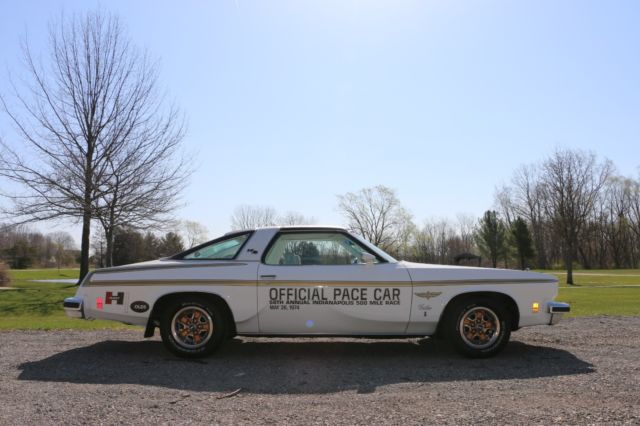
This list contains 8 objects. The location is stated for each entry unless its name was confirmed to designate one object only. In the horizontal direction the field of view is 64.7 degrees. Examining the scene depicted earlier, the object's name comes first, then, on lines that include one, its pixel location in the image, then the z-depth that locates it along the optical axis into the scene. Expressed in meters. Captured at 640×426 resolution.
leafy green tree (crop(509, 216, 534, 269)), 64.31
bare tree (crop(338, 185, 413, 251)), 64.38
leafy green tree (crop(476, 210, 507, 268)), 63.53
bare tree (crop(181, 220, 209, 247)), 75.50
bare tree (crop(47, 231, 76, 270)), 120.12
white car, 5.60
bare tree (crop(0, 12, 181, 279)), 18.12
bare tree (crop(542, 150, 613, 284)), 33.38
